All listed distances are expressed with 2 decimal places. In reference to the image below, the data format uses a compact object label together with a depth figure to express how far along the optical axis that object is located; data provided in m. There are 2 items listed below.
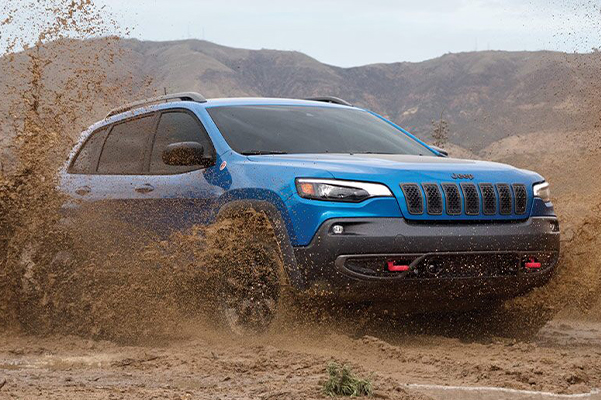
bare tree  57.47
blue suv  9.60
